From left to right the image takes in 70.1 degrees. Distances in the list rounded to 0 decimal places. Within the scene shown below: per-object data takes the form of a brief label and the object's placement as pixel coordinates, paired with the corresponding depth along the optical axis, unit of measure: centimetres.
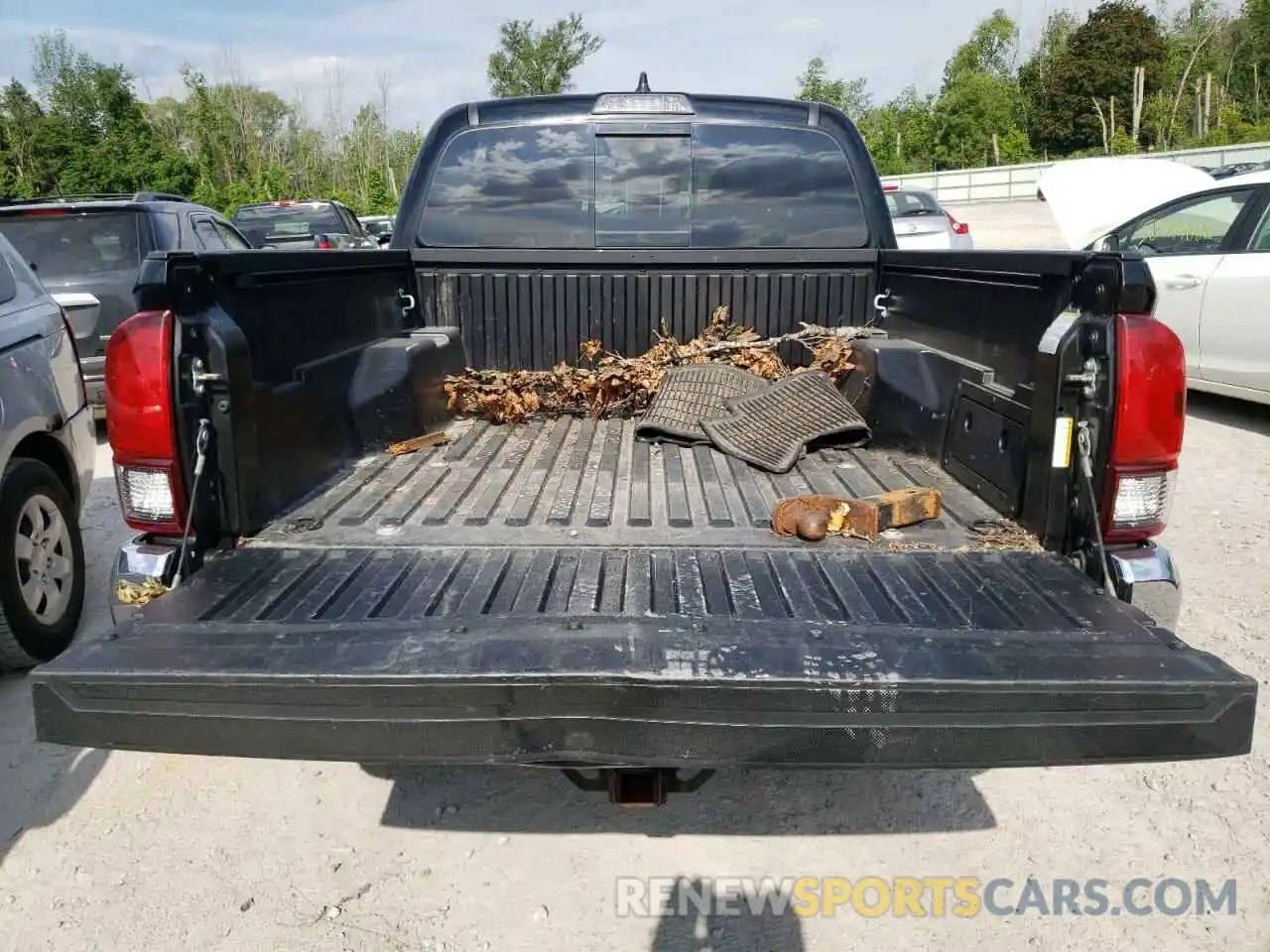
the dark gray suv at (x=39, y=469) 358
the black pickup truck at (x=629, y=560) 173
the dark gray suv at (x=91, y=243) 690
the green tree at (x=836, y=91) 4653
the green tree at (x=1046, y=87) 4919
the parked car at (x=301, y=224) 1546
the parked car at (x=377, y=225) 2078
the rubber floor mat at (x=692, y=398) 365
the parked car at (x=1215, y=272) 692
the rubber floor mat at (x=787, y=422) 337
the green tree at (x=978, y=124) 4781
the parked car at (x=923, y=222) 1380
